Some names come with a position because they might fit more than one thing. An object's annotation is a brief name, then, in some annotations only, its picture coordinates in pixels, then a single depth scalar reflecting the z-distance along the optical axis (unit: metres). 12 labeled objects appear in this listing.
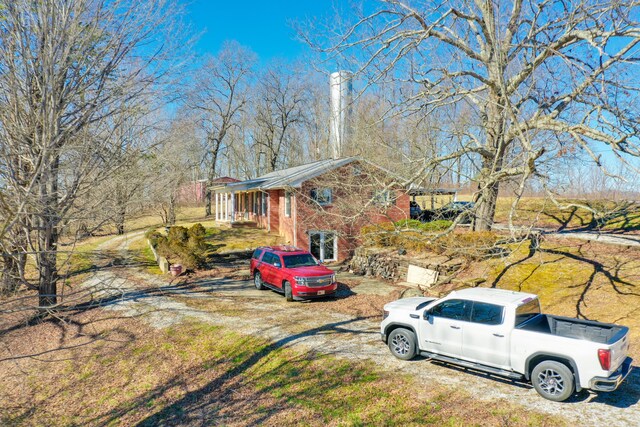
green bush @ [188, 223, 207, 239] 23.83
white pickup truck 6.59
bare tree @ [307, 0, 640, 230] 9.47
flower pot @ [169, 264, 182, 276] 19.00
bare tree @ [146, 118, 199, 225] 26.62
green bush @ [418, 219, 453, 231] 18.27
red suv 14.30
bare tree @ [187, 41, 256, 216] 44.20
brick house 22.70
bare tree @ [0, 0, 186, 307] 7.76
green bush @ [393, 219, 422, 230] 19.32
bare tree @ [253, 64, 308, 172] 47.19
